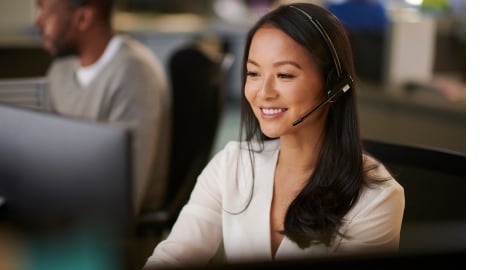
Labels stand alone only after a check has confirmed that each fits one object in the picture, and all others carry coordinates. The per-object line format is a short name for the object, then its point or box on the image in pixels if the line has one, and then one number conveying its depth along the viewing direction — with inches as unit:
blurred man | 142.1
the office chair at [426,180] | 115.6
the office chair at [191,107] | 158.5
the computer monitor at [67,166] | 116.3
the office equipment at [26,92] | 134.0
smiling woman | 111.1
